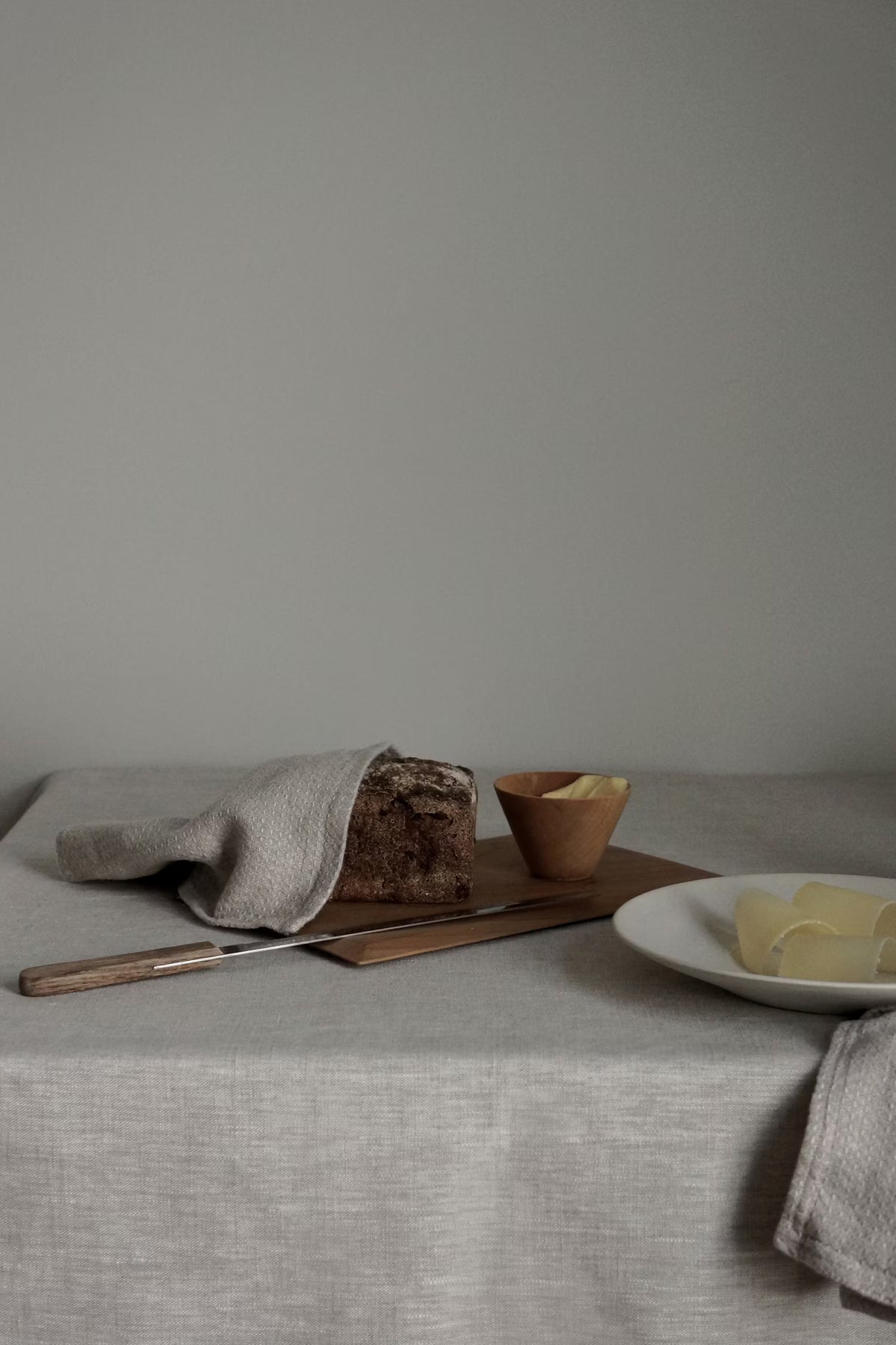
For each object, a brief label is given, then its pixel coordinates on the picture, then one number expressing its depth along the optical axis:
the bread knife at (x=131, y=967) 0.71
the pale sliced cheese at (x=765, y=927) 0.69
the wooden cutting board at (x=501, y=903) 0.80
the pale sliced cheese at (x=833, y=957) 0.65
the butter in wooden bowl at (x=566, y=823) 0.91
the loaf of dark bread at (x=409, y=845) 0.89
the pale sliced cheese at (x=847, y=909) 0.71
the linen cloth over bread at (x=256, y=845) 0.85
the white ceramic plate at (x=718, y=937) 0.64
